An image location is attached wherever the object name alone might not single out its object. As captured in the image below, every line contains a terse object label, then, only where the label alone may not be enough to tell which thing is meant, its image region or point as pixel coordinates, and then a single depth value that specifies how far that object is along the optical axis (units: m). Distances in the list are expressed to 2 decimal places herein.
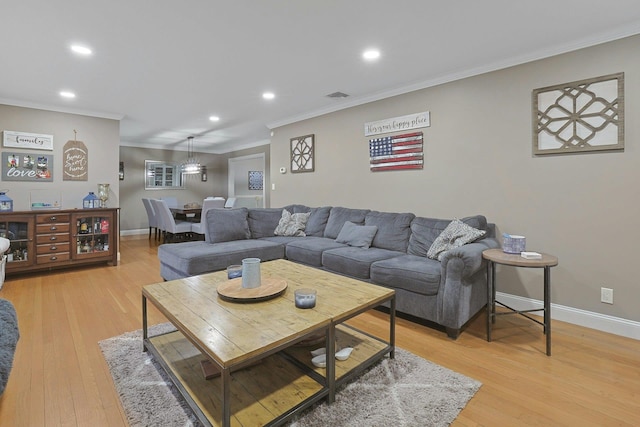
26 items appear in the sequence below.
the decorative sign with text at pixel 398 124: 3.63
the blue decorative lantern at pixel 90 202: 4.67
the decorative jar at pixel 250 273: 1.97
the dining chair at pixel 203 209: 6.14
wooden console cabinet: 4.03
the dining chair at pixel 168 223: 6.14
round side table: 2.21
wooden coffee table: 1.42
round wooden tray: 1.85
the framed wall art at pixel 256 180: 8.32
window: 8.27
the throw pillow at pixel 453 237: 2.77
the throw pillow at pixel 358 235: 3.58
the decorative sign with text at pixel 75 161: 4.65
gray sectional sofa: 2.45
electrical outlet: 2.54
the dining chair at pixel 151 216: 6.89
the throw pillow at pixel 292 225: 4.45
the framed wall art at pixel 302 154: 5.05
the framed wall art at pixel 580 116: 2.47
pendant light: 7.47
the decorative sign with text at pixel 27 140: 4.23
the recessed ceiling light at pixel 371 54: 2.84
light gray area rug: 1.54
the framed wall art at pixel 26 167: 4.27
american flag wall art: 3.71
